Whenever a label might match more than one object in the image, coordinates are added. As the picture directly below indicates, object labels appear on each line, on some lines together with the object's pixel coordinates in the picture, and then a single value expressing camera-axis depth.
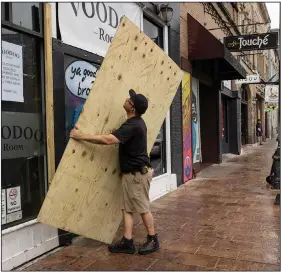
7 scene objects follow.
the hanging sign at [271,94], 18.48
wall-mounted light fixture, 7.88
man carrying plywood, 4.07
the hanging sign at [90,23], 4.81
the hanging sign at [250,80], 18.36
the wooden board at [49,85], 4.37
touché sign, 11.33
